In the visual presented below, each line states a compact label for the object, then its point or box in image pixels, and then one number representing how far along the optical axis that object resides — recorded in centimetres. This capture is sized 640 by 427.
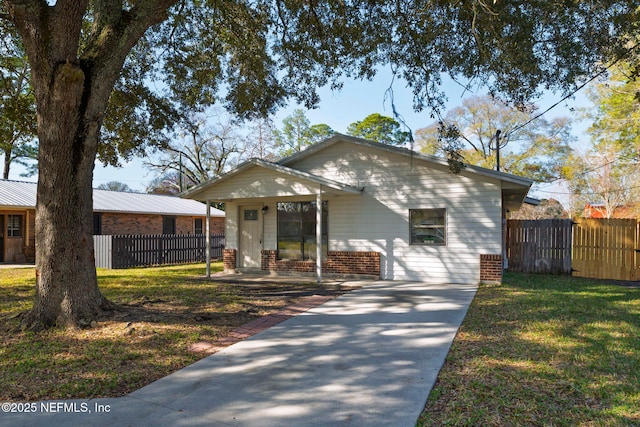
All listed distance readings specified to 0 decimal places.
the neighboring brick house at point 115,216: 1744
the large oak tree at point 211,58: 590
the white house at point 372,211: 1045
